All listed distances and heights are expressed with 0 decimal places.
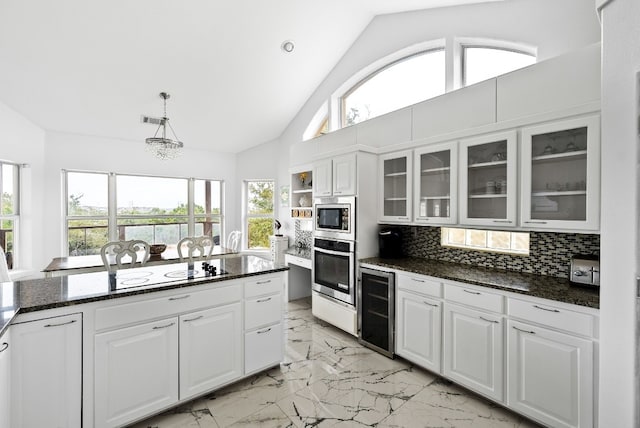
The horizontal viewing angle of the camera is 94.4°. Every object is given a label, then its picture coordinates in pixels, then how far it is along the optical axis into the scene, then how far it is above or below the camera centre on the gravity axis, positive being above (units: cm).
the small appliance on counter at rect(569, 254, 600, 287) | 200 -40
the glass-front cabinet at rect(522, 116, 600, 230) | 194 +26
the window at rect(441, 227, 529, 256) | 261 -27
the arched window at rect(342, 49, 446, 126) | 349 +163
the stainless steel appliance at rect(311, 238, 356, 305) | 329 -68
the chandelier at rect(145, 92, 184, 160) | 344 +77
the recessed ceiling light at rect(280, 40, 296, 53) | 368 +208
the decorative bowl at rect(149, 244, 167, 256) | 404 -53
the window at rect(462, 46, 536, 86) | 283 +151
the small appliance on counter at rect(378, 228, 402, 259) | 326 -35
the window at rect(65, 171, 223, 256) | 475 +3
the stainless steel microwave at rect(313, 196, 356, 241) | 327 -7
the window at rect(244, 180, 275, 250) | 602 -4
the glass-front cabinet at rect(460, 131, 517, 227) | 233 +27
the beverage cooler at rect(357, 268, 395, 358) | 289 -101
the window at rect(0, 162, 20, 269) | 397 +3
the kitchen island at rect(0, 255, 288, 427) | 158 -83
